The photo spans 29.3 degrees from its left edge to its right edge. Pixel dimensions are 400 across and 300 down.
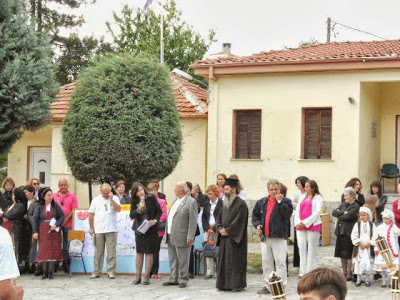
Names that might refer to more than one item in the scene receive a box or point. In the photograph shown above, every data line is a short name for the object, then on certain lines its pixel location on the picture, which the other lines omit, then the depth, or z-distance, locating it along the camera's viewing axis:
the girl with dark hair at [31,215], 14.79
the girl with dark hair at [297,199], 14.66
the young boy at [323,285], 3.93
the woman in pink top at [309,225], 13.72
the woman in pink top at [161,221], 14.25
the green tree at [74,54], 42.47
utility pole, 47.09
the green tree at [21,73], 17.11
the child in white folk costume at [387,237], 13.24
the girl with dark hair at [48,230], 14.57
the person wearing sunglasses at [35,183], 16.14
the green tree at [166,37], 45.03
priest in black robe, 12.99
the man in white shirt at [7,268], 5.02
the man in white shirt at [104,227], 14.76
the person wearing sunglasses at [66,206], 15.10
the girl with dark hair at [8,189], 15.66
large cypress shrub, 18.88
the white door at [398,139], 22.55
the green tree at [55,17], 40.66
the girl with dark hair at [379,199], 14.37
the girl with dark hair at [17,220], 14.91
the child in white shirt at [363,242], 13.46
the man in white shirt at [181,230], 13.53
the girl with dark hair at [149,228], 13.92
